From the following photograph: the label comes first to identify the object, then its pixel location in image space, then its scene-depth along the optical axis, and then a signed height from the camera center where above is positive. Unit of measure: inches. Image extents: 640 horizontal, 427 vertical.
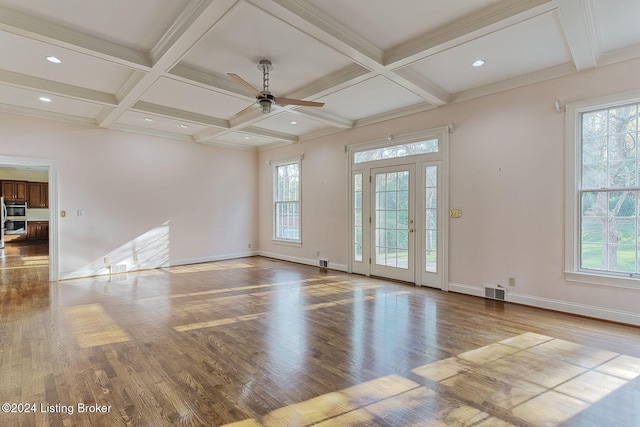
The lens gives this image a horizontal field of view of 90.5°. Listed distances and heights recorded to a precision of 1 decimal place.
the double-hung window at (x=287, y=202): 299.7 +9.4
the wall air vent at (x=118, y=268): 246.4 -45.0
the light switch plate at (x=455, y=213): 187.8 -0.5
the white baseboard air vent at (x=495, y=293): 170.3 -43.8
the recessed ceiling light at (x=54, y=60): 140.6 +68.4
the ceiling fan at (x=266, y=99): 145.4 +54.2
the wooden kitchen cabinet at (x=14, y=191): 420.8 +27.3
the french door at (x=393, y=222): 210.8 -7.1
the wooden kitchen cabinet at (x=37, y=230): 455.8 -27.8
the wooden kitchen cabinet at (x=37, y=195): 444.8 +23.1
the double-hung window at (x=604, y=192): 136.6 +9.3
